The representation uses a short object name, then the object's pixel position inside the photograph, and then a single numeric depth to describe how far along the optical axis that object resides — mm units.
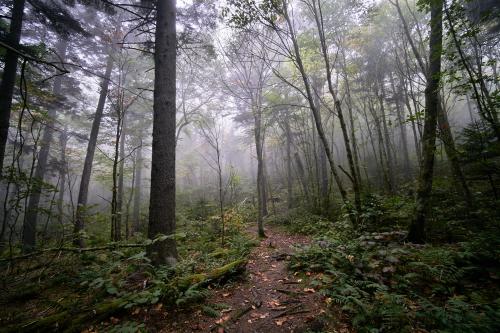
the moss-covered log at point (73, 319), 2904
